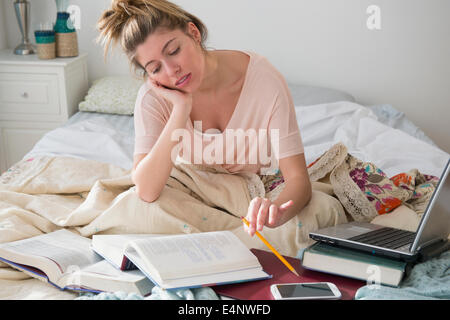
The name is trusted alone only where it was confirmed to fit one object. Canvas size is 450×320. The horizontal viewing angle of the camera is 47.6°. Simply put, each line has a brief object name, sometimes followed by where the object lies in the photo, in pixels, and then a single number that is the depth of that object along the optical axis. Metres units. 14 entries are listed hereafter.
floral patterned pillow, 1.32
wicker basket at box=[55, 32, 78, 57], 2.66
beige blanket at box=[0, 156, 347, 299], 1.17
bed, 1.26
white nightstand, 2.57
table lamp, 2.68
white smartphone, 0.84
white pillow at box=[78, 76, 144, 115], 2.52
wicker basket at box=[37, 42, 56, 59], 2.58
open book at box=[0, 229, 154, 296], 0.92
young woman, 1.23
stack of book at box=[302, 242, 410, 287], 0.90
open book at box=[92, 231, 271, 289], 0.87
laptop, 0.84
